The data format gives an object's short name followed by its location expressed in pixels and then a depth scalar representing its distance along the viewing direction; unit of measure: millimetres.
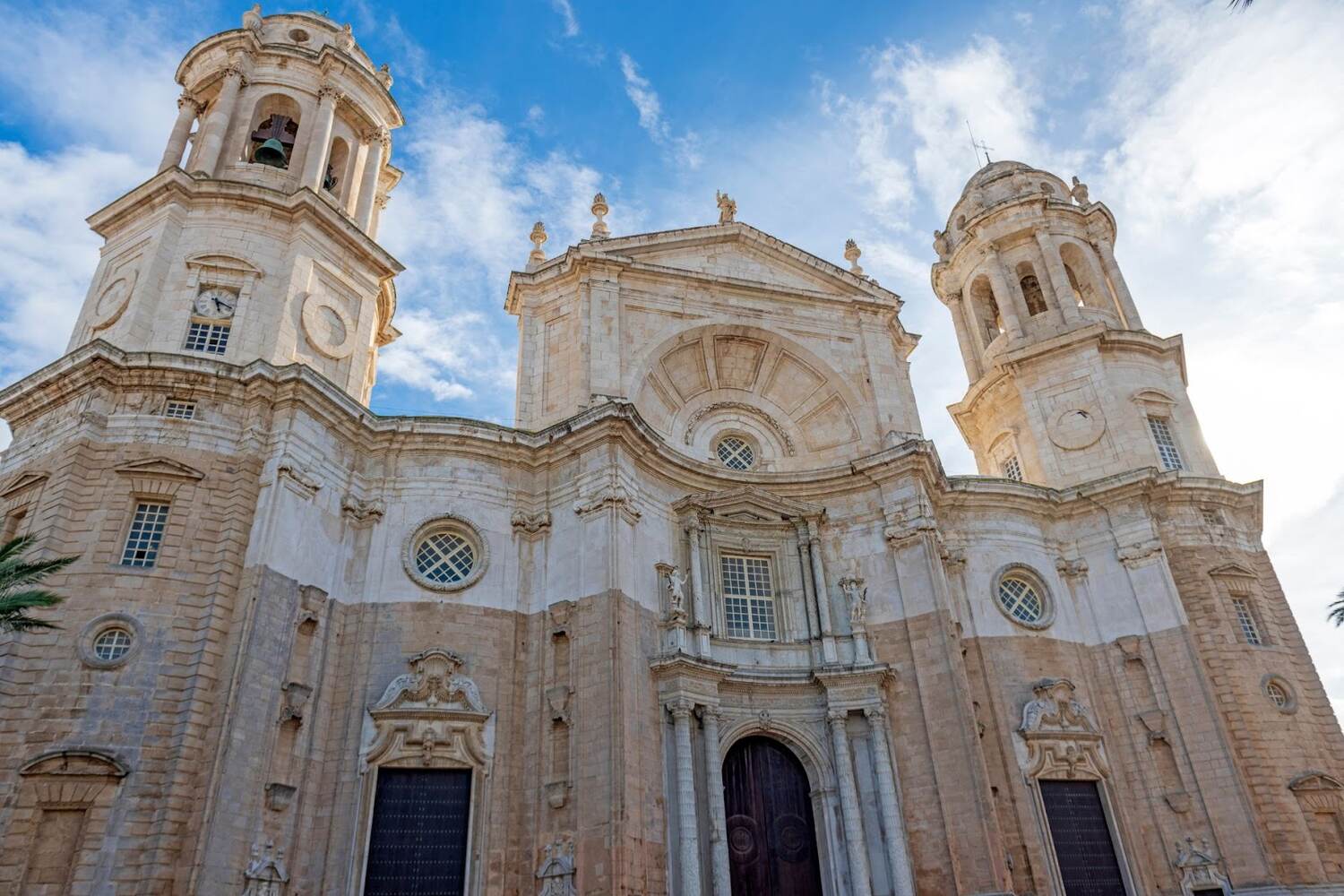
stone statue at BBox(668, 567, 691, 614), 22766
